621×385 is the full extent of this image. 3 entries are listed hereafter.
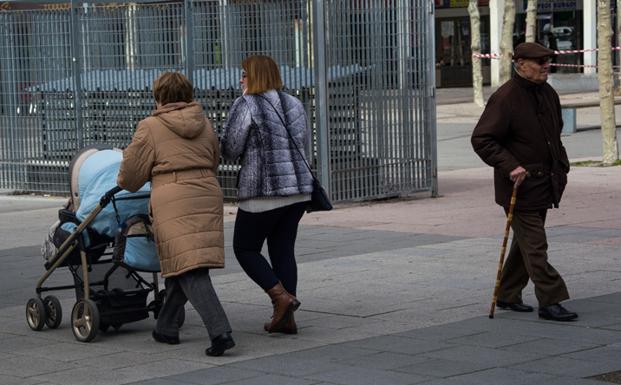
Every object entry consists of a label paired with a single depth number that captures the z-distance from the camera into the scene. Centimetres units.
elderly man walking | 1535
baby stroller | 1488
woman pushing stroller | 1409
